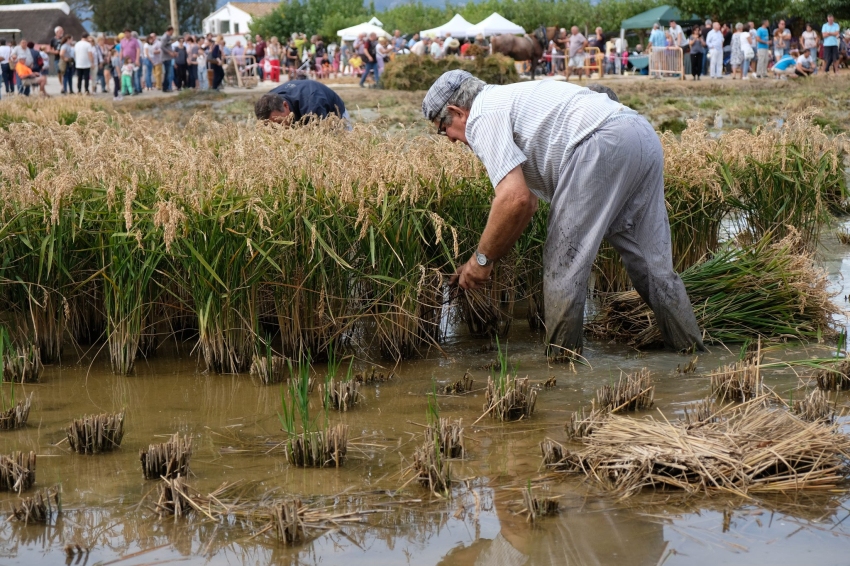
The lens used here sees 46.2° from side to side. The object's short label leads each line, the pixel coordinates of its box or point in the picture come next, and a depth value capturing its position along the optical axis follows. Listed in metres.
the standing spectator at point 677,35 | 30.42
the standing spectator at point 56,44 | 28.77
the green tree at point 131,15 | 81.69
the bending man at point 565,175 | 5.19
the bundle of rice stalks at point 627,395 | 4.74
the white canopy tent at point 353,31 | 47.28
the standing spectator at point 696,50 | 28.70
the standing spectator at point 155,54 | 27.12
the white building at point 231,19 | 83.12
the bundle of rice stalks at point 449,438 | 4.20
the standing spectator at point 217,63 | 26.86
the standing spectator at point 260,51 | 35.94
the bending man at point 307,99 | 8.90
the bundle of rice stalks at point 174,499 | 3.69
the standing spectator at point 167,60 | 27.17
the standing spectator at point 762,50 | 28.14
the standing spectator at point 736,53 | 28.62
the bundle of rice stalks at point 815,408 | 4.32
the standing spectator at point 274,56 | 35.34
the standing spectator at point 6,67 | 27.52
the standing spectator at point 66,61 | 26.80
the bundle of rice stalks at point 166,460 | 4.04
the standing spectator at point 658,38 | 31.28
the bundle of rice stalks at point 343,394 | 5.04
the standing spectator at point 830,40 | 28.19
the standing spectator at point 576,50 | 31.12
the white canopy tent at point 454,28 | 42.31
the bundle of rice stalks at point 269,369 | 5.57
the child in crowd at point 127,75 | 26.62
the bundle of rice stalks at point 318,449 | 4.19
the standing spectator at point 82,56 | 26.06
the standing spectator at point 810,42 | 28.44
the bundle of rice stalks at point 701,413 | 4.20
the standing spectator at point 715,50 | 28.61
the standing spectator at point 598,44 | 34.03
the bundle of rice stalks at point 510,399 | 4.74
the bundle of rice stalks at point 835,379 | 4.96
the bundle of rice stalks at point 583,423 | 4.31
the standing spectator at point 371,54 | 29.52
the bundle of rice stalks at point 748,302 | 6.04
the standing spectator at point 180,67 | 26.84
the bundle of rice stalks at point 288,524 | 3.45
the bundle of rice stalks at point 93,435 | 4.40
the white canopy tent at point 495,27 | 41.16
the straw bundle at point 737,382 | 4.86
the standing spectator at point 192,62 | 27.41
